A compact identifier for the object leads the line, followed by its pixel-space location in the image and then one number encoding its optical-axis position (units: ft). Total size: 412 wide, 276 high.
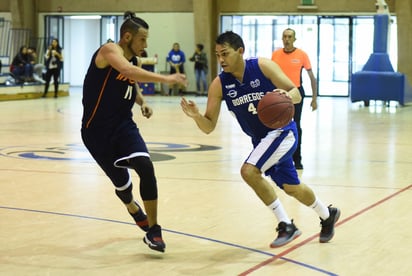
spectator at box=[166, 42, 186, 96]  96.48
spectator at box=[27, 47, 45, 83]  90.58
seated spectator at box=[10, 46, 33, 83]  89.66
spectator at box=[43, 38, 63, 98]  86.53
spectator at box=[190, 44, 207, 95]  94.63
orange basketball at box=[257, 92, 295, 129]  18.99
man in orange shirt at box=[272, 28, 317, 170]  33.96
